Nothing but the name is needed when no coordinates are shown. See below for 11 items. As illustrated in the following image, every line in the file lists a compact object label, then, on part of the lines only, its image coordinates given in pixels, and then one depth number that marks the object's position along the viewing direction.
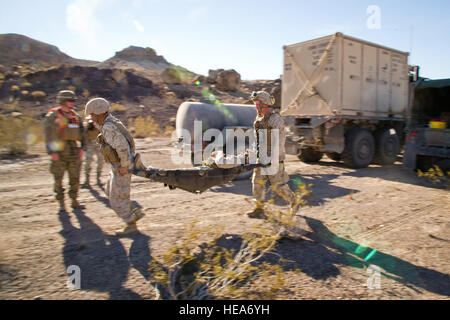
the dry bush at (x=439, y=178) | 6.50
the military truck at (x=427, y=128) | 6.91
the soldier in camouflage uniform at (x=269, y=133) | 3.94
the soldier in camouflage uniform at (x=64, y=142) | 4.52
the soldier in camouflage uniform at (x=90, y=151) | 6.07
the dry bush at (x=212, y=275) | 2.39
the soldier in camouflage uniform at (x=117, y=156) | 3.42
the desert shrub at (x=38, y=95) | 20.00
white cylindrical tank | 6.65
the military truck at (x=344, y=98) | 7.88
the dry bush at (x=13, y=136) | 8.77
